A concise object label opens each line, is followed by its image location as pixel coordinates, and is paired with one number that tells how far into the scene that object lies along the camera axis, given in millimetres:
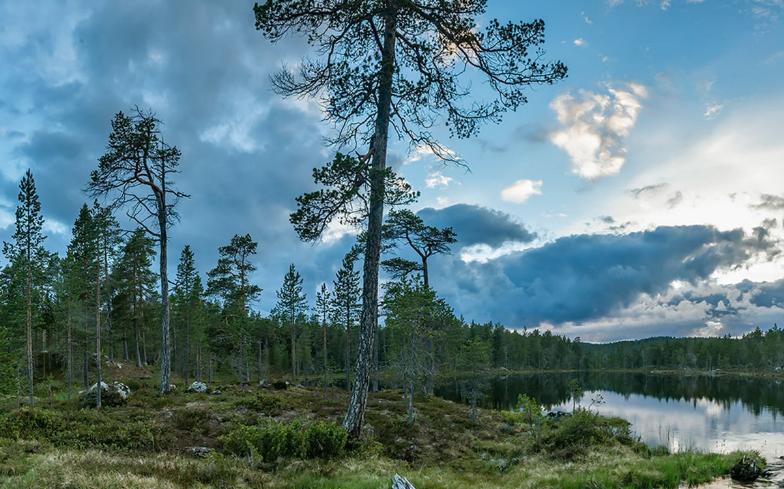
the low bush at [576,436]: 15219
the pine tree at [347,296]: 45375
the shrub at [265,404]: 21656
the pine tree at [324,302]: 50062
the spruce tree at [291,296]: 50031
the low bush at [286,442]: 10070
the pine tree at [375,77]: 12266
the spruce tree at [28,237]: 25438
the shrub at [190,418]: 16831
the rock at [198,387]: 28500
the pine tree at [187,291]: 47628
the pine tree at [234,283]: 40375
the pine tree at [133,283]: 47406
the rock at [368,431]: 13969
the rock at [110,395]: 21656
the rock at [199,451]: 12378
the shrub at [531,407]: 17594
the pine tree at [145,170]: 23641
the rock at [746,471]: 9875
